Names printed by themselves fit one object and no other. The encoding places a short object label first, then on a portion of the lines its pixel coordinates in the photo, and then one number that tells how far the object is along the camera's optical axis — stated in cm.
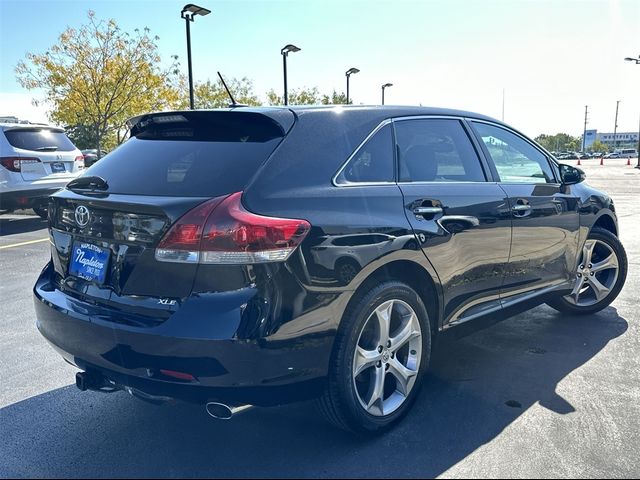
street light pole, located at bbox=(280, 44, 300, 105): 2133
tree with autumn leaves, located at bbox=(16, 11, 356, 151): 2145
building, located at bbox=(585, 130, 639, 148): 12962
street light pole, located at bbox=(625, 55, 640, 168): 3326
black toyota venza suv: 225
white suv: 942
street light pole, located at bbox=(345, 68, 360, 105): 2772
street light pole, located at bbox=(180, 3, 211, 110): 1476
